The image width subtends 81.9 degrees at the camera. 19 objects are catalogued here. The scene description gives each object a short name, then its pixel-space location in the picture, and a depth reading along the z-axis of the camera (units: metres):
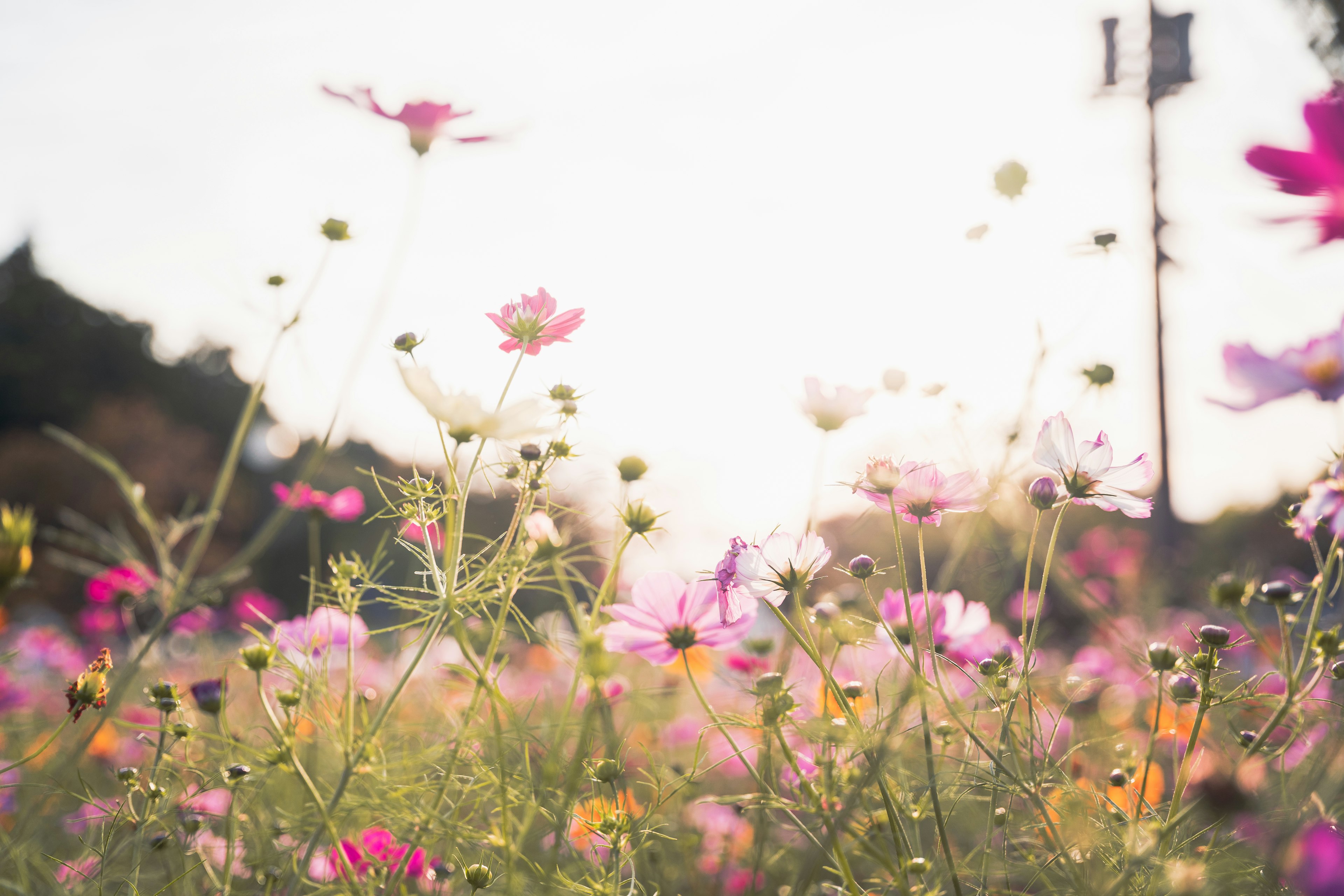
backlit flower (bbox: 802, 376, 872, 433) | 0.78
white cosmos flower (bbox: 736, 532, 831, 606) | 0.63
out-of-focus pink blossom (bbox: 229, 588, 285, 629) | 2.43
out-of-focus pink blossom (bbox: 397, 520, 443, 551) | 0.85
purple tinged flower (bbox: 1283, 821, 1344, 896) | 0.32
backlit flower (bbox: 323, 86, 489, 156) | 0.75
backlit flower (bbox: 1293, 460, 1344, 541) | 0.50
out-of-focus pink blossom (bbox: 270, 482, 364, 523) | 1.33
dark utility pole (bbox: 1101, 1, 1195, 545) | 4.43
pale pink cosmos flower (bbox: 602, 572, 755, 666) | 0.67
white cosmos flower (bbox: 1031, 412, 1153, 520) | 0.64
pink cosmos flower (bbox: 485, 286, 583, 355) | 0.76
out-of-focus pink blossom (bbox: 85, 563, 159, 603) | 1.58
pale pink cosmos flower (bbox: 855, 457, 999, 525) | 0.66
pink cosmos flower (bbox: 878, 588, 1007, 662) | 0.82
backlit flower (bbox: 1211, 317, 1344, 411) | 0.47
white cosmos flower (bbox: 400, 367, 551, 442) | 0.53
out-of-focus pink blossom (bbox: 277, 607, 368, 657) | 0.76
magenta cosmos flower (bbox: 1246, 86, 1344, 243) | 0.44
